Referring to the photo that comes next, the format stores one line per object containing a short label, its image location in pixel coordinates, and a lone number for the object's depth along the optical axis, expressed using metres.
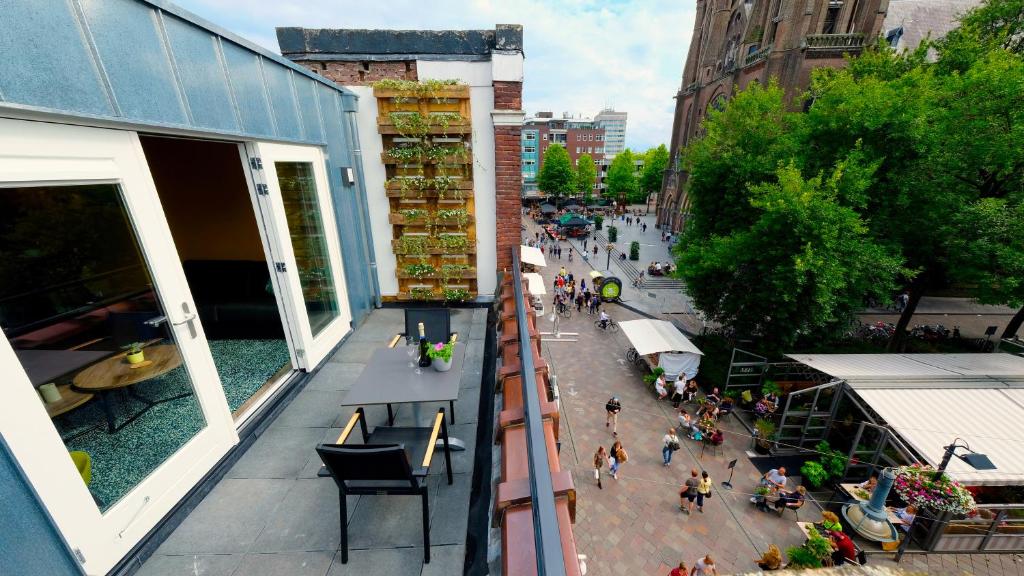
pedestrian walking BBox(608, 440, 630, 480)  7.85
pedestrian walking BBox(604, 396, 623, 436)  9.14
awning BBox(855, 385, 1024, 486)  5.74
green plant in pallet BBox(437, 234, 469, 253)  5.40
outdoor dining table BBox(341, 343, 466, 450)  2.52
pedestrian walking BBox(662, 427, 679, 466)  8.19
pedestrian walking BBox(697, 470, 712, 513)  7.11
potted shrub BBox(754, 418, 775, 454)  8.69
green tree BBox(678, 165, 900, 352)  8.56
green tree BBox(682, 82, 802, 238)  11.19
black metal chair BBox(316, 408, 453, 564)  1.81
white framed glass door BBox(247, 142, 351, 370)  3.38
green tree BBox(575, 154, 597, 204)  48.69
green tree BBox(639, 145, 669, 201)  47.59
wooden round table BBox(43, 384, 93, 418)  2.28
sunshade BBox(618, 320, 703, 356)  10.81
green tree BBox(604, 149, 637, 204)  46.72
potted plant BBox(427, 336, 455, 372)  2.82
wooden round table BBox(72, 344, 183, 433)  2.57
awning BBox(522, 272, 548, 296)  13.32
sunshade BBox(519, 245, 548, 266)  14.21
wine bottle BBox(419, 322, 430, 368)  2.92
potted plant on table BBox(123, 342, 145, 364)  2.81
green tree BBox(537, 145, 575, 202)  44.84
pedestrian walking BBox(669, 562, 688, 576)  5.55
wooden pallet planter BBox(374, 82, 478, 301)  4.92
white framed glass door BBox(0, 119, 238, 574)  1.63
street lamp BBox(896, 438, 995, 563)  5.53
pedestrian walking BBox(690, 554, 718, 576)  5.68
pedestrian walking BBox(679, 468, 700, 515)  7.08
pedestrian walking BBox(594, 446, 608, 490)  7.84
